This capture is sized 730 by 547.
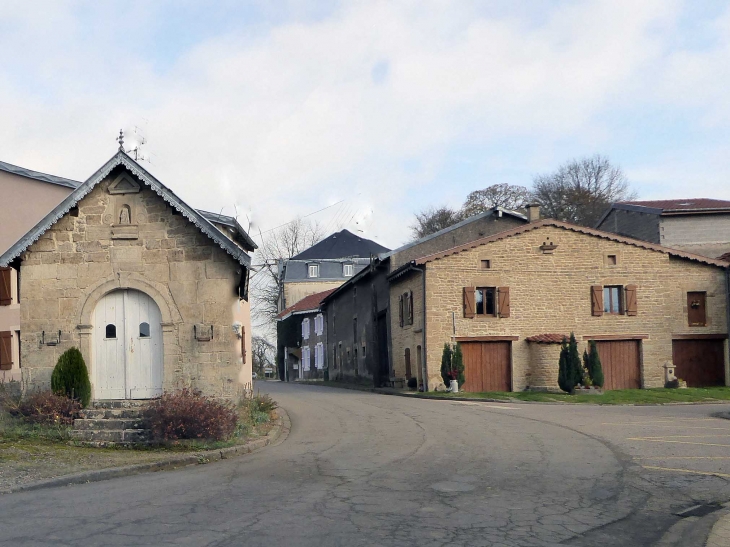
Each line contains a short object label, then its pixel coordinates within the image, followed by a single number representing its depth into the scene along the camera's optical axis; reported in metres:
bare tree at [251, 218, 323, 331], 71.25
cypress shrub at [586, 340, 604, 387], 30.33
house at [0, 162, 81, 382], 25.73
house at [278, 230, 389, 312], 68.06
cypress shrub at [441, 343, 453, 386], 31.23
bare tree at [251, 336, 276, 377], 74.56
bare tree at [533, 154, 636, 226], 58.47
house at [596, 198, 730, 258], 39.12
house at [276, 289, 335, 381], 54.94
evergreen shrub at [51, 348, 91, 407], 16.03
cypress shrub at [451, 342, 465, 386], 31.23
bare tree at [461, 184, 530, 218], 59.41
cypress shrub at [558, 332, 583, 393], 29.88
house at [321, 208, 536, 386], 36.78
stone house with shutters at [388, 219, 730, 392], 32.22
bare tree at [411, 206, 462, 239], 61.72
